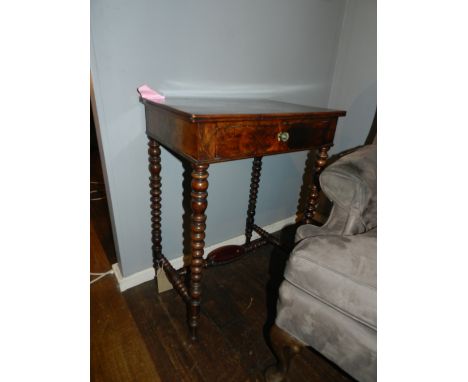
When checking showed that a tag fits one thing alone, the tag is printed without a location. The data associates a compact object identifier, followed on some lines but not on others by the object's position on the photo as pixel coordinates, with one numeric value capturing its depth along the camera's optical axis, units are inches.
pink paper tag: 36.3
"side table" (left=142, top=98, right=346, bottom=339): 29.4
